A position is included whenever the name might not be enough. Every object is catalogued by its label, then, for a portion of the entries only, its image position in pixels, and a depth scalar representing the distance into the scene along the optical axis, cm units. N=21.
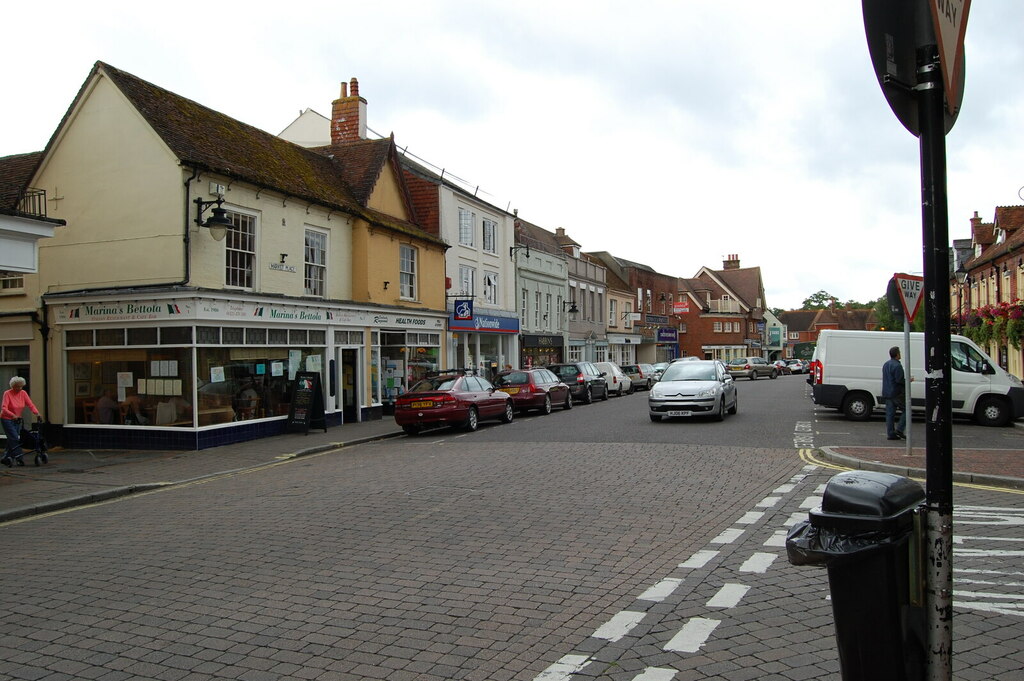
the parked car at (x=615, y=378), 3581
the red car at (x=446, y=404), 1927
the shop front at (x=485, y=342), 3011
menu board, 1923
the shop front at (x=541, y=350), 3781
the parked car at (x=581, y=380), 3048
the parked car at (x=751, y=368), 5225
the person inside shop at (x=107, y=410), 1770
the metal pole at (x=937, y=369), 270
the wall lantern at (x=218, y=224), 1658
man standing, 1495
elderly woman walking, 1401
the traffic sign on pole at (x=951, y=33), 270
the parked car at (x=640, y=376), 4116
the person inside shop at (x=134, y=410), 1744
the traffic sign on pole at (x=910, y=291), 1170
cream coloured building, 1709
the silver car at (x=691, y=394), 2011
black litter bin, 294
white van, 1877
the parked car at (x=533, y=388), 2514
